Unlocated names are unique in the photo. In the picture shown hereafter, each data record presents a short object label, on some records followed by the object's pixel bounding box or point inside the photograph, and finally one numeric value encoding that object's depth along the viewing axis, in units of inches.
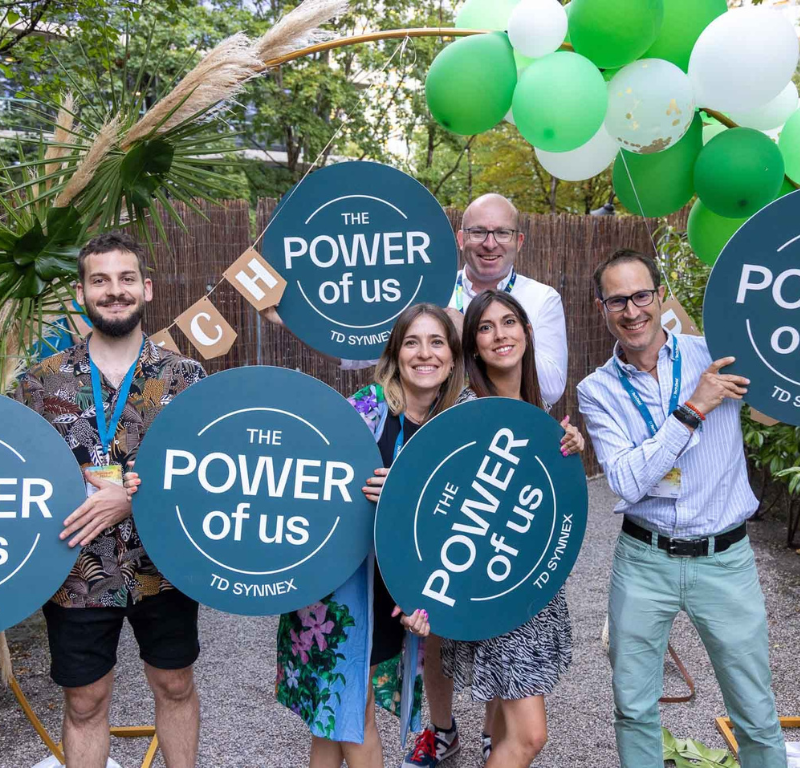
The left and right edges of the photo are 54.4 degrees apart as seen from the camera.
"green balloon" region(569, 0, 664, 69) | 89.7
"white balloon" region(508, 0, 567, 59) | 93.3
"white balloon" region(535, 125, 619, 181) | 110.8
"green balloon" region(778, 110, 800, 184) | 103.8
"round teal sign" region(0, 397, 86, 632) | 75.7
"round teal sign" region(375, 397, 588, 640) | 75.3
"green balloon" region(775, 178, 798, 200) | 108.0
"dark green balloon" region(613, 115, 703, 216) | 105.4
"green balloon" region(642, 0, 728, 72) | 98.5
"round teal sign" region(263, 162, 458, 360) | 100.1
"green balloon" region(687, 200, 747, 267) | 110.6
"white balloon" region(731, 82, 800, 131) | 102.7
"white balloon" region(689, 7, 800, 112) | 90.2
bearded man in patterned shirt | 84.7
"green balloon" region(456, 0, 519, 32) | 105.7
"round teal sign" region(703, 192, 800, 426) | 80.1
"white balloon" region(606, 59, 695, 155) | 95.0
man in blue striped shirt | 84.3
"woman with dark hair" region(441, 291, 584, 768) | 83.2
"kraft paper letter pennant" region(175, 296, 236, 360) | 98.0
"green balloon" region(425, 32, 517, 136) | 97.9
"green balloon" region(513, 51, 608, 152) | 94.0
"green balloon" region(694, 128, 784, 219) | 97.0
